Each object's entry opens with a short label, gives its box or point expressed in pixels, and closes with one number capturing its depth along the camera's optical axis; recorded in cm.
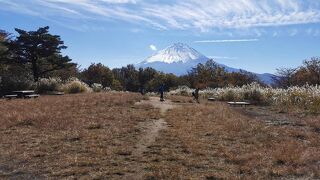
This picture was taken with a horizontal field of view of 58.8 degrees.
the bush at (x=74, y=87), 1996
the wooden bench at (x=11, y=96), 1564
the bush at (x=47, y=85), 1953
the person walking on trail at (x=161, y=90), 1700
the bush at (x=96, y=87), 2279
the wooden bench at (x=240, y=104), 1470
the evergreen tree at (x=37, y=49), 2140
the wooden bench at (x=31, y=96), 1553
